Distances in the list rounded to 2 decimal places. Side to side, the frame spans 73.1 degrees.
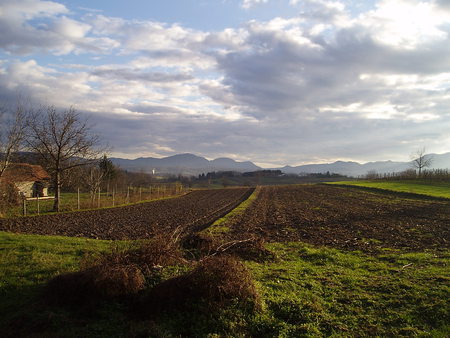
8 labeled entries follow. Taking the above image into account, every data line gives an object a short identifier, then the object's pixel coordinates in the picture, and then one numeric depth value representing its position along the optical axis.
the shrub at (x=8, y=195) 25.11
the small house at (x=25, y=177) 27.96
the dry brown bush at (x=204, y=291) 6.57
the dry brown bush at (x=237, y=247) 10.90
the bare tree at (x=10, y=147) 26.72
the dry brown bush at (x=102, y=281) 6.95
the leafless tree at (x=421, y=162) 97.17
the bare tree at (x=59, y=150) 30.38
